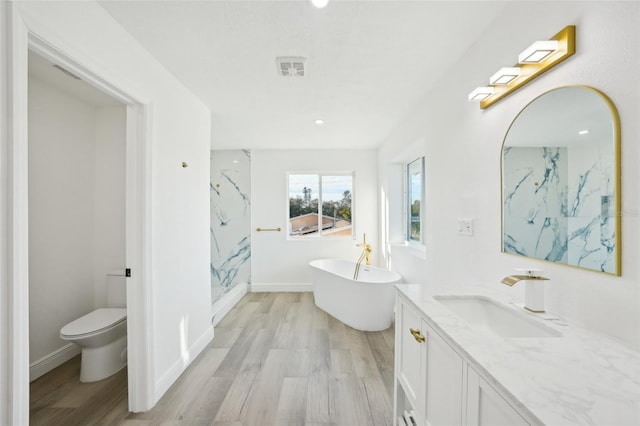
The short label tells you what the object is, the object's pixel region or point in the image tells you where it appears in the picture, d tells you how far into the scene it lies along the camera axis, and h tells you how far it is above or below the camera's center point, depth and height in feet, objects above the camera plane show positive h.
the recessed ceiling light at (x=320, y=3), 4.62 +3.37
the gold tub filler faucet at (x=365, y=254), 13.38 -2.24
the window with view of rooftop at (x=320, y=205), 15.94 +0.33
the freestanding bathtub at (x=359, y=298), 10.31 -3.33
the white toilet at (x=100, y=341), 6.95 -3.29
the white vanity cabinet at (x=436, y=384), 2.53 -1.98
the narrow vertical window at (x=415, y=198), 11.53 +0.52
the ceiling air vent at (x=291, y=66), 6.39 +3.37
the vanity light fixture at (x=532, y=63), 3.60 +2.09
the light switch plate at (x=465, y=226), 6.04 -0.35
